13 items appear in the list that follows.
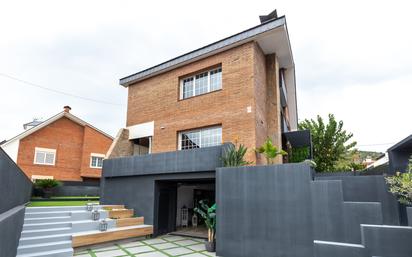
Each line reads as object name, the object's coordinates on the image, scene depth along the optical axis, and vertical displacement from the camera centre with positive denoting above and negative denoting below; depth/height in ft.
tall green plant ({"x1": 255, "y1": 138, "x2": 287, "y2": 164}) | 29.01 +2.72
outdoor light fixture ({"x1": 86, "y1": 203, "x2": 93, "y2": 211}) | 33.32 -4.46
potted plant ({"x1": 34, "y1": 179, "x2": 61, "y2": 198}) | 54.03 -2.69
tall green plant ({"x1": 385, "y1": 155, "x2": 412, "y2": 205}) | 16.70 -0.50
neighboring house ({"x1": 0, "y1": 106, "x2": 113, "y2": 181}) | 72.08 +7.25
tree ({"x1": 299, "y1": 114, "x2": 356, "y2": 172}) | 71.05 +8.76
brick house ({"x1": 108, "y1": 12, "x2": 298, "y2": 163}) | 35.27 +12.32
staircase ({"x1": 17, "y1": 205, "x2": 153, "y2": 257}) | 24.10 -6.21
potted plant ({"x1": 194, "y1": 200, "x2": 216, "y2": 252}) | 27.43 -5.82
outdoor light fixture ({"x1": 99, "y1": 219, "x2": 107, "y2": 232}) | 29.50 -6.03
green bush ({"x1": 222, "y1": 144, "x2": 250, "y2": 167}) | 27.91 +1.76
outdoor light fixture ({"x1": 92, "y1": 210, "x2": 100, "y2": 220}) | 31.09 -5.11
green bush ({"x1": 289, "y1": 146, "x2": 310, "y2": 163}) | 47.32 +3.80
